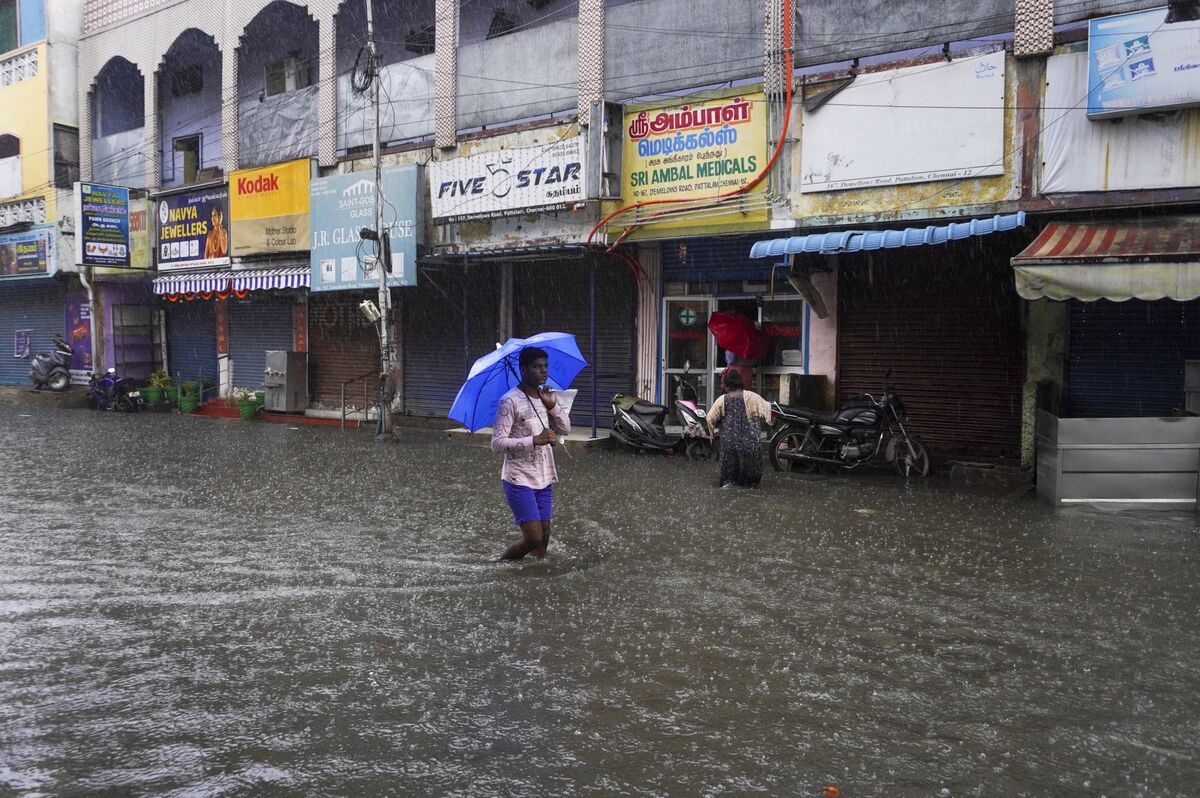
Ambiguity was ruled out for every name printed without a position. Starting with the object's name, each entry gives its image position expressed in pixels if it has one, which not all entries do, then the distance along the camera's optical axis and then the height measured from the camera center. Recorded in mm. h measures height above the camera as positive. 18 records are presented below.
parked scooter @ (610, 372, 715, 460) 14055 -1024
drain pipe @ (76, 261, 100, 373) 24859 +1346
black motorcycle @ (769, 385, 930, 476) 12031 -971
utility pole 17062 +1313
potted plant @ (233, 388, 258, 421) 21656 -1110
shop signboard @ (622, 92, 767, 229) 13500 +2907
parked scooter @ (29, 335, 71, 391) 25422 -362
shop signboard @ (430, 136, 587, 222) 15234 +2855
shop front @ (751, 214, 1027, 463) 12555 +345
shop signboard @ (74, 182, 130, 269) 22953 +3081
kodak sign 19953 +3079
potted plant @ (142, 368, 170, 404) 23938 -753
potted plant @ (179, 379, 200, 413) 23359 -990
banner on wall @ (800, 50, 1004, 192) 11477 +2792
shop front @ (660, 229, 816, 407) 14461 +631
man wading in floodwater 7027 -589
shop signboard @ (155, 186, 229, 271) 22031 +2917
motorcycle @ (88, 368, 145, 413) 23625 -910
